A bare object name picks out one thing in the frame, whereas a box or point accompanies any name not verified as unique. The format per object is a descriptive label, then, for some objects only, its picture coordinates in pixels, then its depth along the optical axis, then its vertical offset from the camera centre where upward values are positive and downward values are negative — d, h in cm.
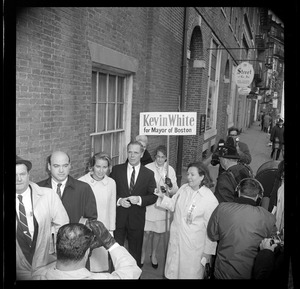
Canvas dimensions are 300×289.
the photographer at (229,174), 344 -71
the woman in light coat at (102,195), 331 -95
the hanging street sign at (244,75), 796 +105
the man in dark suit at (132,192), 361 -97
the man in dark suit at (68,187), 302 -81
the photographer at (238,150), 443 -53
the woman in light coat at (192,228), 314 -121
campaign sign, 341 -12
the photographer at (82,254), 221 -110
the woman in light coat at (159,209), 396 -127
